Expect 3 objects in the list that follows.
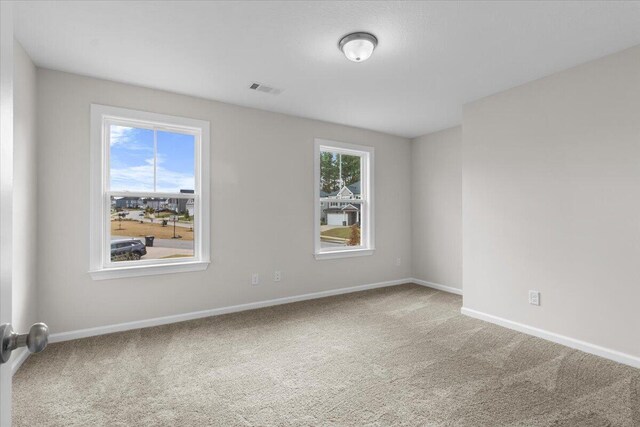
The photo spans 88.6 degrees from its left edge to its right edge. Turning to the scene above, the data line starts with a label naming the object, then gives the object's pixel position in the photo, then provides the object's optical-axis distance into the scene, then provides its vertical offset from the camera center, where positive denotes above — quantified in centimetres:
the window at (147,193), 320 +25
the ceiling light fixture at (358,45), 243 +130
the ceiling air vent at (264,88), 338 +136
